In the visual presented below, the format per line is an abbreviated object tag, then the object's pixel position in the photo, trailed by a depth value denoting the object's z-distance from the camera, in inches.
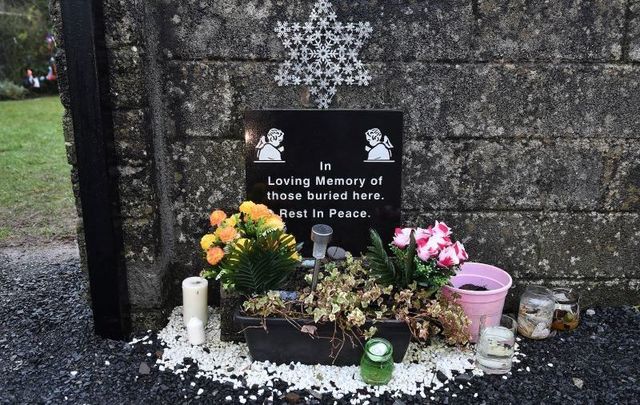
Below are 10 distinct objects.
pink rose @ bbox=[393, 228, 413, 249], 106.0
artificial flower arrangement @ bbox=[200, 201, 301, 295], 102.0
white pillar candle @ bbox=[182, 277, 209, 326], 113.0
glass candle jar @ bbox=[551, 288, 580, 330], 117.0
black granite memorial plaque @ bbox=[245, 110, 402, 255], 113.0
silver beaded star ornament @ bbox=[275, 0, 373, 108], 108.8
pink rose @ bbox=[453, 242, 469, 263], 101.7
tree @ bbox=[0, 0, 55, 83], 607.5
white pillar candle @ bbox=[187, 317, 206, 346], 109.3
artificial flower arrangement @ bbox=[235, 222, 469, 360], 99.0
